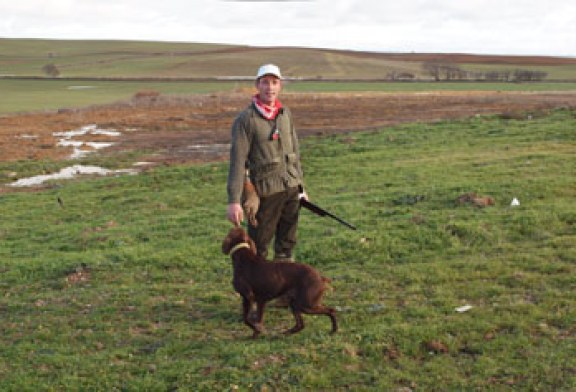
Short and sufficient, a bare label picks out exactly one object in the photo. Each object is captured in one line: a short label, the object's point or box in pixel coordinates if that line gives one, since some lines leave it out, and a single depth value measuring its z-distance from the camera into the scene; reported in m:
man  6.34
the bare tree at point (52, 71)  113.06
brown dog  6.05
